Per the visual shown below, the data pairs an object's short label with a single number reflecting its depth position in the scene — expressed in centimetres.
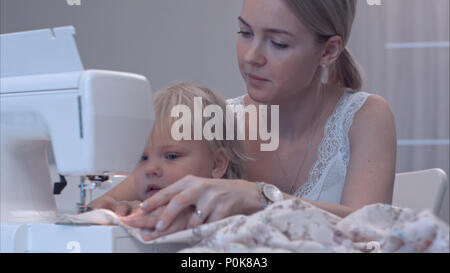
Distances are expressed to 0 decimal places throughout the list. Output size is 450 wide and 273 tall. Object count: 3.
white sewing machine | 166
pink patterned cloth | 147
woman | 169
